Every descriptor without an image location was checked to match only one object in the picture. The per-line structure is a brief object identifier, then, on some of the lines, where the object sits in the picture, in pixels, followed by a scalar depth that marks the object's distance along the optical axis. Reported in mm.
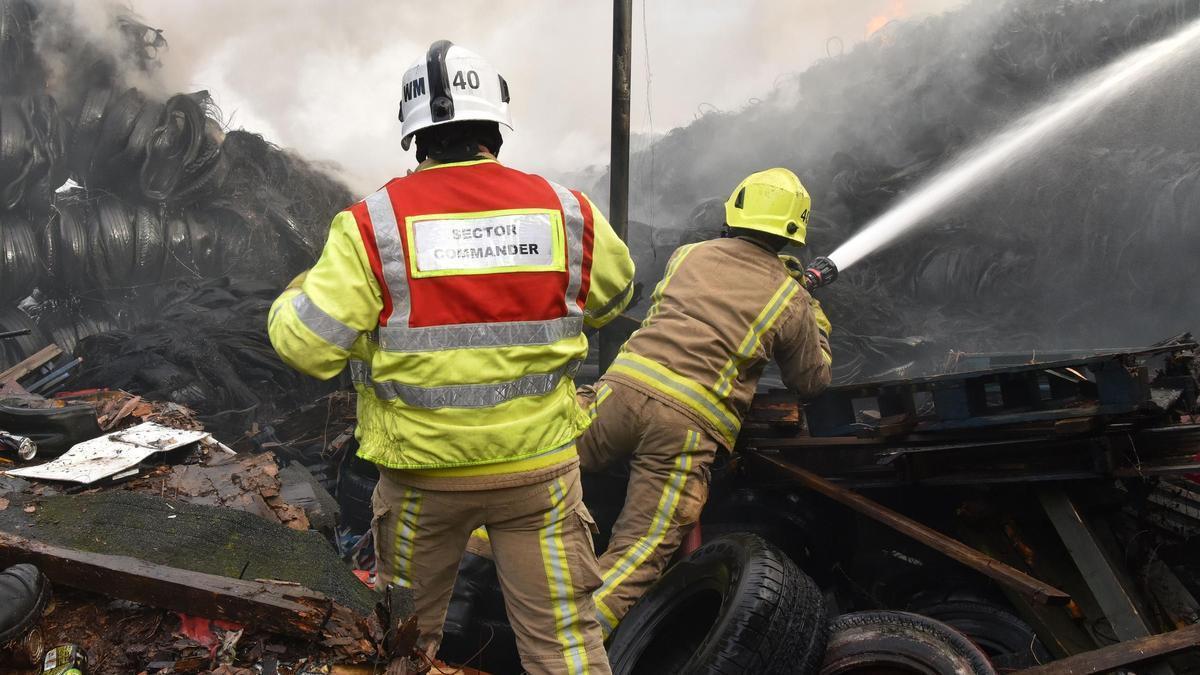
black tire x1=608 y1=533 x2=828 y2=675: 2703
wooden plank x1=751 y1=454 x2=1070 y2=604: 2797
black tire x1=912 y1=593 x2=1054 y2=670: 3059
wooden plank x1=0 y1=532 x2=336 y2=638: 2102
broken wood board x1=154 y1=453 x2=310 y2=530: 3174
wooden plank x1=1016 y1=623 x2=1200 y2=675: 2527
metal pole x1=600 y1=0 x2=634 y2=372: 4352
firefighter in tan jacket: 3330
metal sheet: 3164
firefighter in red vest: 2055
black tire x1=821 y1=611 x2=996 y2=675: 2637
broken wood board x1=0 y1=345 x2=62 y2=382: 5177
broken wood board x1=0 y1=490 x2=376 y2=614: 2430
